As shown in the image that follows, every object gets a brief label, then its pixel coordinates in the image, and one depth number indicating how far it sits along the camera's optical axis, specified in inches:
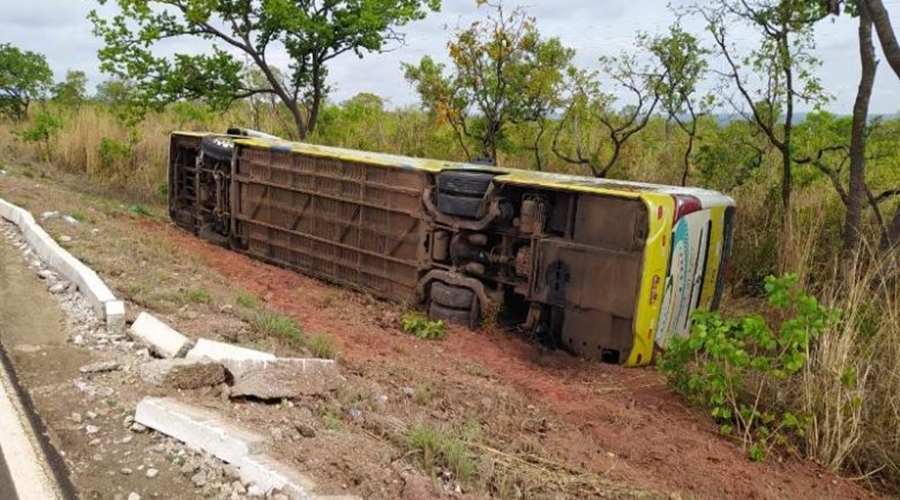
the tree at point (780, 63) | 395.9
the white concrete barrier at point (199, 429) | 144.5
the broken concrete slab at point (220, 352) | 188.1
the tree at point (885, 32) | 283.8
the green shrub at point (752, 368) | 194.5
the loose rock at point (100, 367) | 190.5
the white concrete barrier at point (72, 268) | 220.7
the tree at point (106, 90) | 1154.7
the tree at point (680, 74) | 451.5
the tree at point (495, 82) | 515.5
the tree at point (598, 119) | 486.6
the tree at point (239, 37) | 577.6
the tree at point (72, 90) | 1162.0
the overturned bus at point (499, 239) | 271.1
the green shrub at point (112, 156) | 725.9
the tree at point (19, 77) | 1056.2
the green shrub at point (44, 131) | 753.0
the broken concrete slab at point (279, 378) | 172.2
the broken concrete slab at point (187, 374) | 175.5
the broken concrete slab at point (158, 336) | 197.6
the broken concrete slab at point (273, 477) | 130.2
